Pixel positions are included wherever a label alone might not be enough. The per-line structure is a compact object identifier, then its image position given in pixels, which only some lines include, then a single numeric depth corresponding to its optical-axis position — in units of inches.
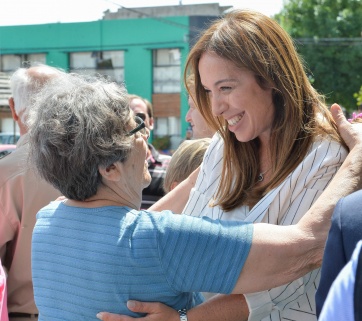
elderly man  130.4
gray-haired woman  73.2
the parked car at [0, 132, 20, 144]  889.9
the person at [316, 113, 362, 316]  52.1
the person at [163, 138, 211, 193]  149.5
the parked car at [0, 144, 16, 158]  379.9
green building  1264.8
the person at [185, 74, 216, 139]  168.9
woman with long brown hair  82.7
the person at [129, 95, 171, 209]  205.6
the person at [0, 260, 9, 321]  109.0
